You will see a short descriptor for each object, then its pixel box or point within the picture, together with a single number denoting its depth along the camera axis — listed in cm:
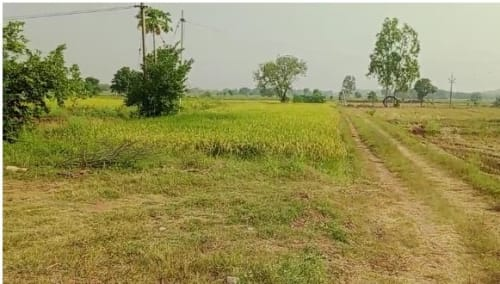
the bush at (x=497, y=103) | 8441
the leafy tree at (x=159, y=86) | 2731
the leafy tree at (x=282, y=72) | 10012
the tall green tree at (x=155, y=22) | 3050
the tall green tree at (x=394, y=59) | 6919
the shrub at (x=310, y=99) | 8396
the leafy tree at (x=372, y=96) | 9912
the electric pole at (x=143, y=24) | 2606
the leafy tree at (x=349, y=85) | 13854
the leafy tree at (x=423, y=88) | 10869
